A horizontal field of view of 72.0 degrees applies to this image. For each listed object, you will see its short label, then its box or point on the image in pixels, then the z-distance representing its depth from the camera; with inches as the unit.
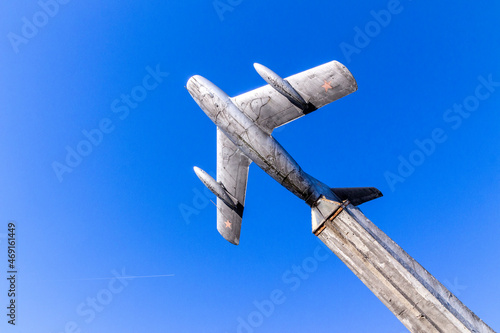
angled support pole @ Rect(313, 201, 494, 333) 529.3
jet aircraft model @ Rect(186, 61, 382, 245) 605.9
